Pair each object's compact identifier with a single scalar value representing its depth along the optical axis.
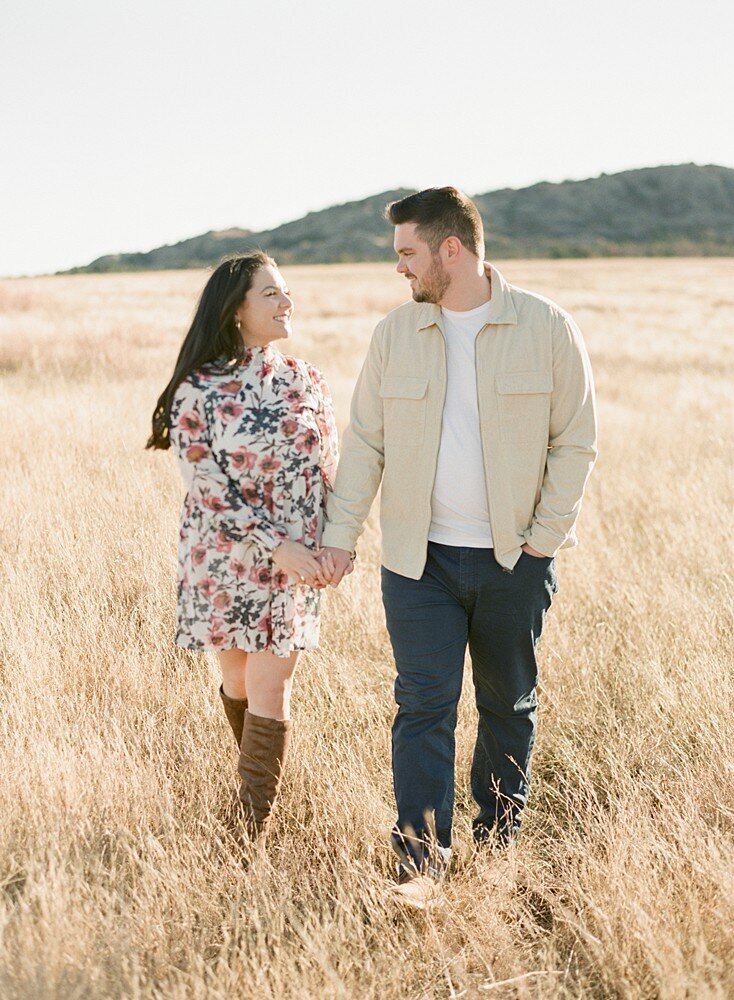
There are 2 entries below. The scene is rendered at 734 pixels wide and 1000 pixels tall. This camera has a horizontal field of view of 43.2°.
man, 2.68
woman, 2.84
